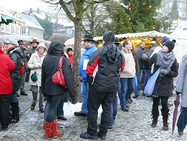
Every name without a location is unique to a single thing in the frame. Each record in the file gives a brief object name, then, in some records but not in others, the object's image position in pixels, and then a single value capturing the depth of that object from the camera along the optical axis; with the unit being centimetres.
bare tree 690
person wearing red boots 449
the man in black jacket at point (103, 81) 441
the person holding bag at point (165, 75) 506
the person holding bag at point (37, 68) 617
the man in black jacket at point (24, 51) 853
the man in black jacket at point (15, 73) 506
